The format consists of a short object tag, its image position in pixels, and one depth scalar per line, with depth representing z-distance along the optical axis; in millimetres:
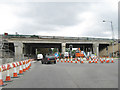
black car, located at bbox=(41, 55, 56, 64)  24142
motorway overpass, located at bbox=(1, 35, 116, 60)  45906
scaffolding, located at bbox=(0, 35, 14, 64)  19992
